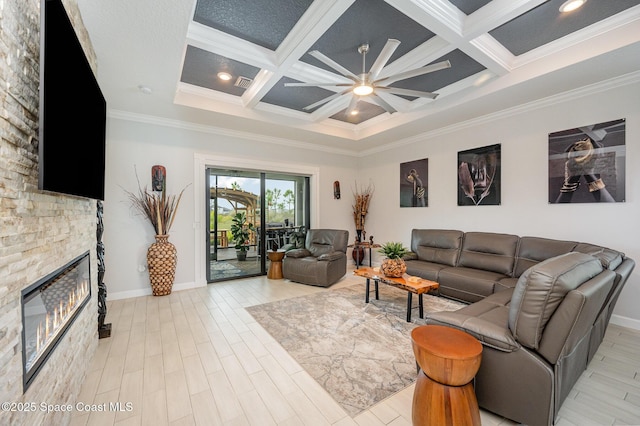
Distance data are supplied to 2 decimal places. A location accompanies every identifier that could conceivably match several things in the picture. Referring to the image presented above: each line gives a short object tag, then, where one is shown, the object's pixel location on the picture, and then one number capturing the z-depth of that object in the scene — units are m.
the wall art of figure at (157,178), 4.21
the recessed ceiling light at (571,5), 2.31
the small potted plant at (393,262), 3.40
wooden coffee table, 3.04
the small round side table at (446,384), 1.43
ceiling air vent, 3.61
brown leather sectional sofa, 1.47
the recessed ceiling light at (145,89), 3.26
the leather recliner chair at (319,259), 4.55
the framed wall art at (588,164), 3.09
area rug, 2.02
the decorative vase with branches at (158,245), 4.03
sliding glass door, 4.98
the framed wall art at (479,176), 4.19
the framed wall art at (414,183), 5.21
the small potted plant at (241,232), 5.20
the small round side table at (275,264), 5.11
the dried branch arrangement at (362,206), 6.39
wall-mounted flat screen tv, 1.17
